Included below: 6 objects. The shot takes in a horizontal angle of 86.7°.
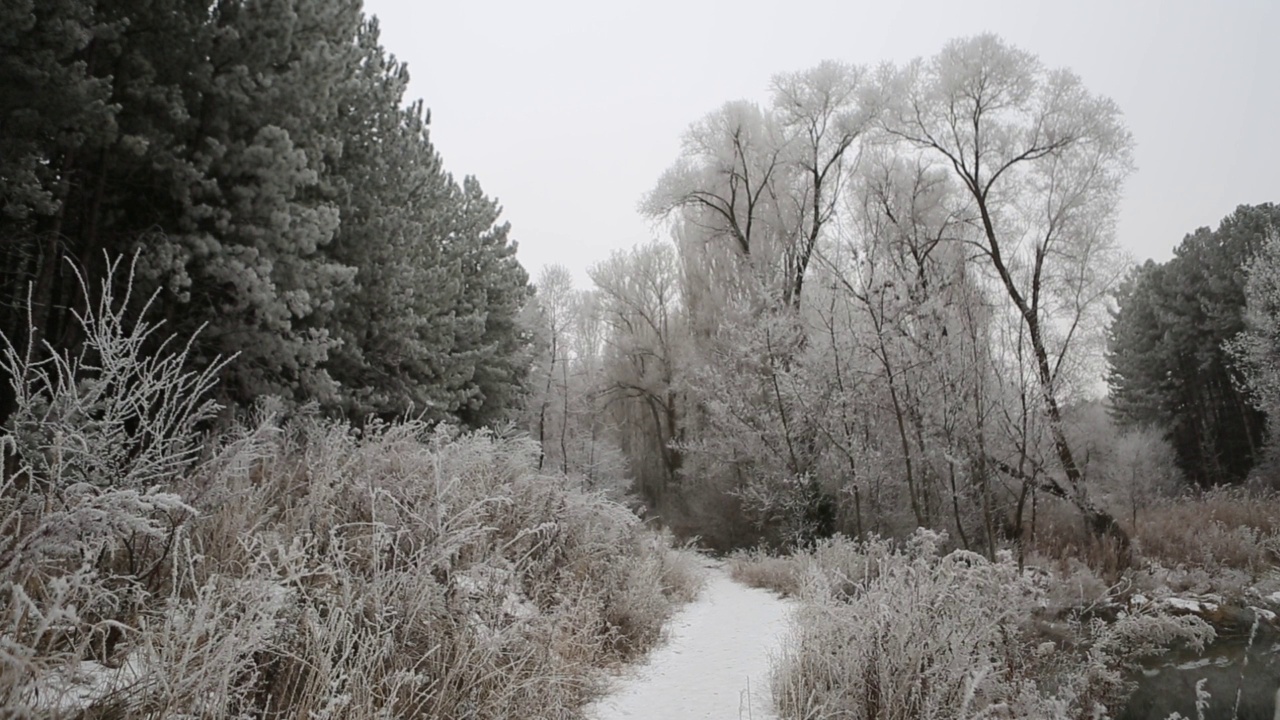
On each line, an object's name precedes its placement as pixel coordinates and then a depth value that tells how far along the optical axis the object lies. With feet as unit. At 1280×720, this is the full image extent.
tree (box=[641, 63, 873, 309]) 56.49
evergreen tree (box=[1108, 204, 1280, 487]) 81.05
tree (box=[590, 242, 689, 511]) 82.07
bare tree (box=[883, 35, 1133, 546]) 39.17
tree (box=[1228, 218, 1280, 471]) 58.75
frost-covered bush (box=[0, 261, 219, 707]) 6.63
